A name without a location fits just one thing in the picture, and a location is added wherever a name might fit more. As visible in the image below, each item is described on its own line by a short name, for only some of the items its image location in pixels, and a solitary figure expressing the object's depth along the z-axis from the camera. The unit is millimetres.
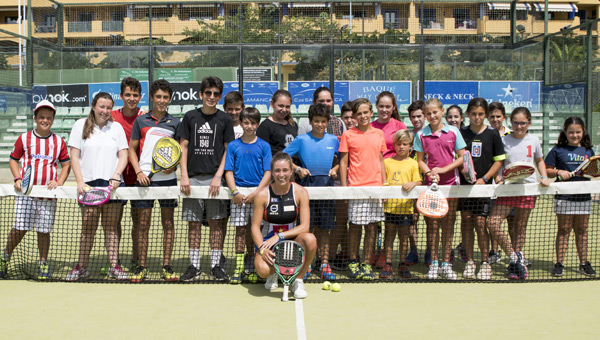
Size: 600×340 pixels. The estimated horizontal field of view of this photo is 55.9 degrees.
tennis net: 5293
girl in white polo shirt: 5359
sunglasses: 5440
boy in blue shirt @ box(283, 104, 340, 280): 5473
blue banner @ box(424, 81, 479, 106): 14148
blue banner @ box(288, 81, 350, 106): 13945
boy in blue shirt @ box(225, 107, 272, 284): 5304
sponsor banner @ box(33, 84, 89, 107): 14609
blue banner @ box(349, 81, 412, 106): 14109
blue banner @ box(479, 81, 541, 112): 13961
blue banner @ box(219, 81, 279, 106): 14128
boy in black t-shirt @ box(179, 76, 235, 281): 5438
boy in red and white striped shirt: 5477
